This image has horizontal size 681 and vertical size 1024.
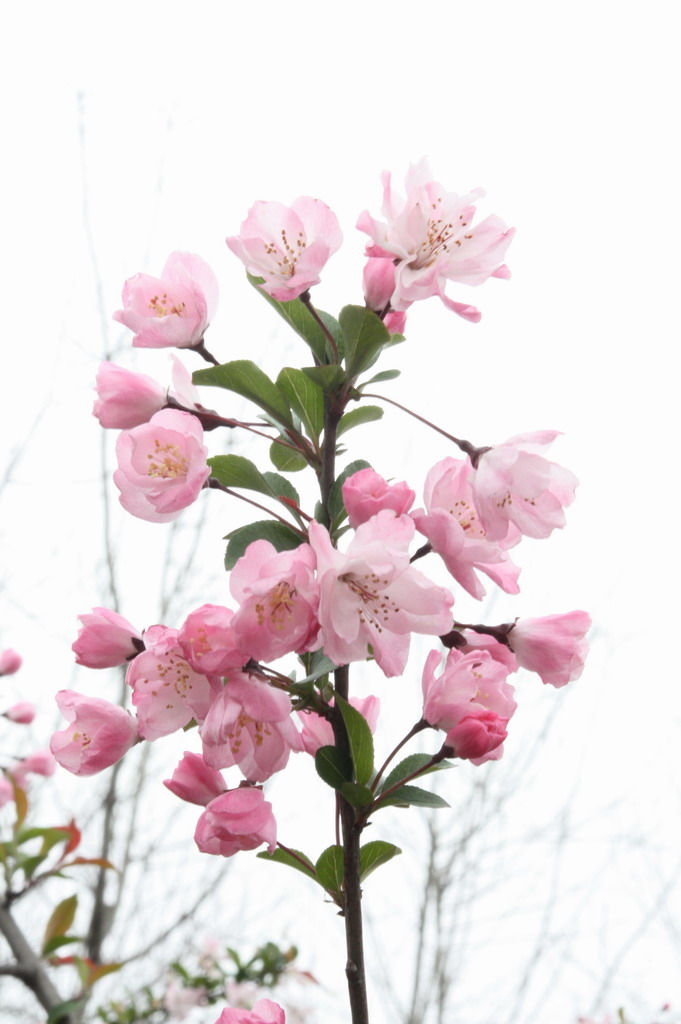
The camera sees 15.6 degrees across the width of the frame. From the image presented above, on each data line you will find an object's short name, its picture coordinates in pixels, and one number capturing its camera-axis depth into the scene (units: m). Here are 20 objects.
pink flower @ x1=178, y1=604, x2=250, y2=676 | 0.83
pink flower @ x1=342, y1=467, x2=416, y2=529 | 0.84
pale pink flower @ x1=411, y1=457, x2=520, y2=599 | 0.86
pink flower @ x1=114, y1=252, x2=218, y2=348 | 0.90
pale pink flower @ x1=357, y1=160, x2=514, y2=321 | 0.89
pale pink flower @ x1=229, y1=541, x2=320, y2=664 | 0.83
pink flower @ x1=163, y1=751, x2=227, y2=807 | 0.87
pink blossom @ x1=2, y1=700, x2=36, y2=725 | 1.78
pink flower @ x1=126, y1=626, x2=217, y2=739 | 0.85
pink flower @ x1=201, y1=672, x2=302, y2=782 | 0.84
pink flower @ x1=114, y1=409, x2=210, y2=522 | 0.87
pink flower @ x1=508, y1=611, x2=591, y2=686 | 0.89
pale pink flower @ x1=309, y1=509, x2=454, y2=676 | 0.83
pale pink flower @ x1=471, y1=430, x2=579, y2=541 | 0.87
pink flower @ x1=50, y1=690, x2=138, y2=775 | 0.88
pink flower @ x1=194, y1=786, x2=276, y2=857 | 0.85
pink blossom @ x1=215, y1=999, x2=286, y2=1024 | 0.86
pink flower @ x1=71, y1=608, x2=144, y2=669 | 0.89
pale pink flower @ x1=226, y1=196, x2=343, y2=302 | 0.88
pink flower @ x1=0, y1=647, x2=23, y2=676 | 1.63
